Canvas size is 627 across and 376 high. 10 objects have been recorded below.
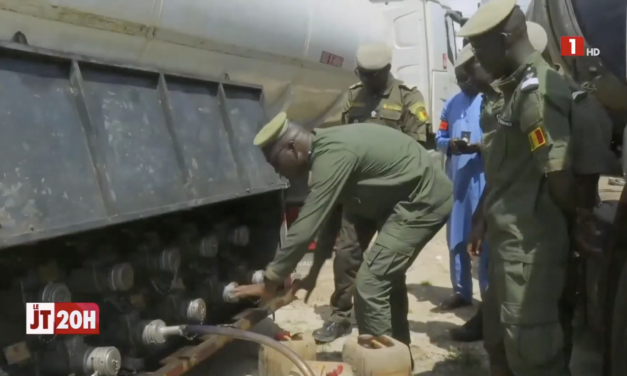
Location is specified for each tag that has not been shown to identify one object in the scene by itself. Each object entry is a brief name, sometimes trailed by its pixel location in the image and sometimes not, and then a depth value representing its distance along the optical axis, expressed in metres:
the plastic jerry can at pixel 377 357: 2.55
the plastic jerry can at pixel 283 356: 2.73
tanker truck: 2.15
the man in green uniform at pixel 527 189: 2.31
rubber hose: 2.34
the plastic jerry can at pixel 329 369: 2.50
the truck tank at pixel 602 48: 3.38
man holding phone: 4.25
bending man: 2.69
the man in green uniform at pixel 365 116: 4.03
